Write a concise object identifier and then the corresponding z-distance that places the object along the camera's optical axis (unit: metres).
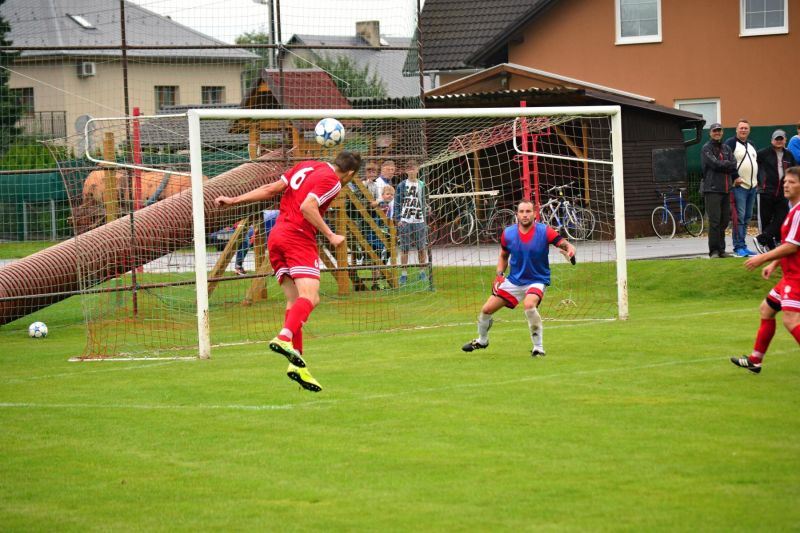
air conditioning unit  26.79
